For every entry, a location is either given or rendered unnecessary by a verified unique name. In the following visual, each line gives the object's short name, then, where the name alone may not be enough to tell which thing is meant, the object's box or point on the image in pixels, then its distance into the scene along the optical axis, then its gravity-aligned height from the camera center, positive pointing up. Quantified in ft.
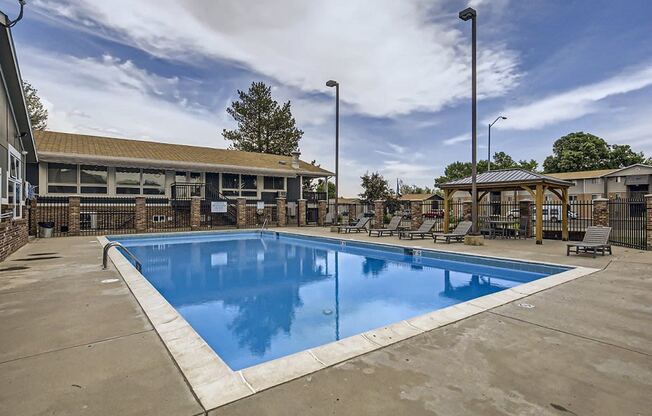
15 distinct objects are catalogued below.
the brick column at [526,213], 49.01 -0.61
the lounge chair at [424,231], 47.06 -3.20
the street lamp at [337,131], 59.06 +14.35
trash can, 46.62 -2.85
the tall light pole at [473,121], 37.68 +10.50
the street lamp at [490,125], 71.93 +17.96
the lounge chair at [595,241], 29.22 -2.98
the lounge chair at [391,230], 51.49 -3.32
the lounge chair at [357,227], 59.13 -3.33
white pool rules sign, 64.28 +0.32
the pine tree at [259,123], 125.39 +33.21
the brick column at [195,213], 60.52 -0.83
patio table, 45.31 -2.76
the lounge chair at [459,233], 41.87 -3.12
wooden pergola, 39.45 +3.16
